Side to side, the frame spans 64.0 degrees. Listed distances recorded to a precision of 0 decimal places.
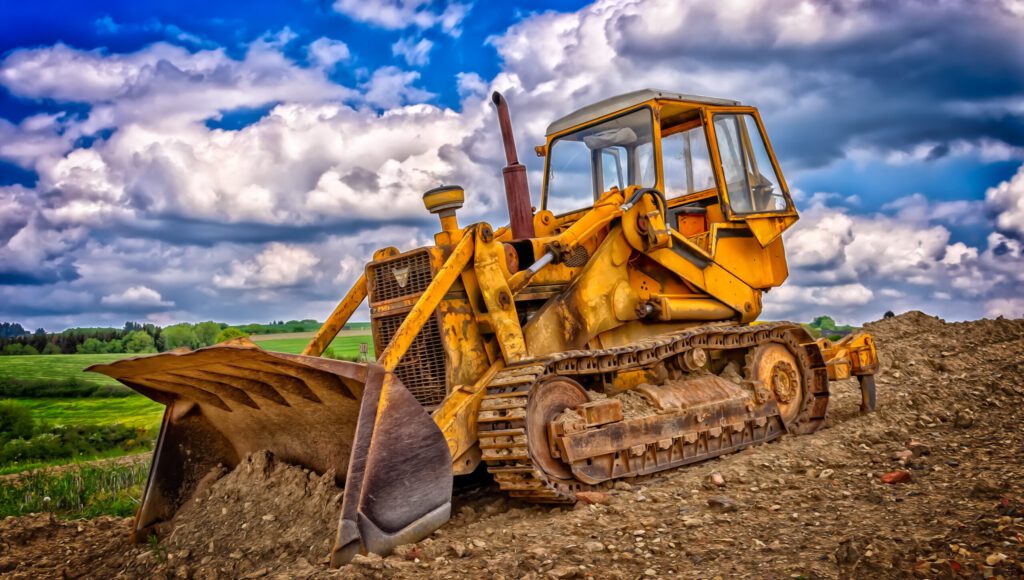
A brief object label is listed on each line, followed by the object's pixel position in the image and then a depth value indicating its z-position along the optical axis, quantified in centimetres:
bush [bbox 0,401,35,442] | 1276
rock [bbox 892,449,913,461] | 668
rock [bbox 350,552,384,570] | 449
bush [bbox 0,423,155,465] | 1219
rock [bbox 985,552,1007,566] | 375
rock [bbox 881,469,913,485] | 600
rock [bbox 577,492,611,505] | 574
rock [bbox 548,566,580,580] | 420
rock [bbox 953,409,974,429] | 803
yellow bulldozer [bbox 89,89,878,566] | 522
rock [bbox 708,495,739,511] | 539
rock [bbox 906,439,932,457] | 688
